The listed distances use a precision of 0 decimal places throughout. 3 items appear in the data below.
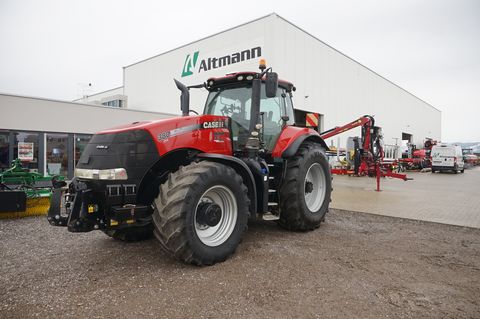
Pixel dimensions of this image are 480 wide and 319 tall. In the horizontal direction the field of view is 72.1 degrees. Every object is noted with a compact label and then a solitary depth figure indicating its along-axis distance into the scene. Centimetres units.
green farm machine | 592
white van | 2361
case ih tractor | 339
